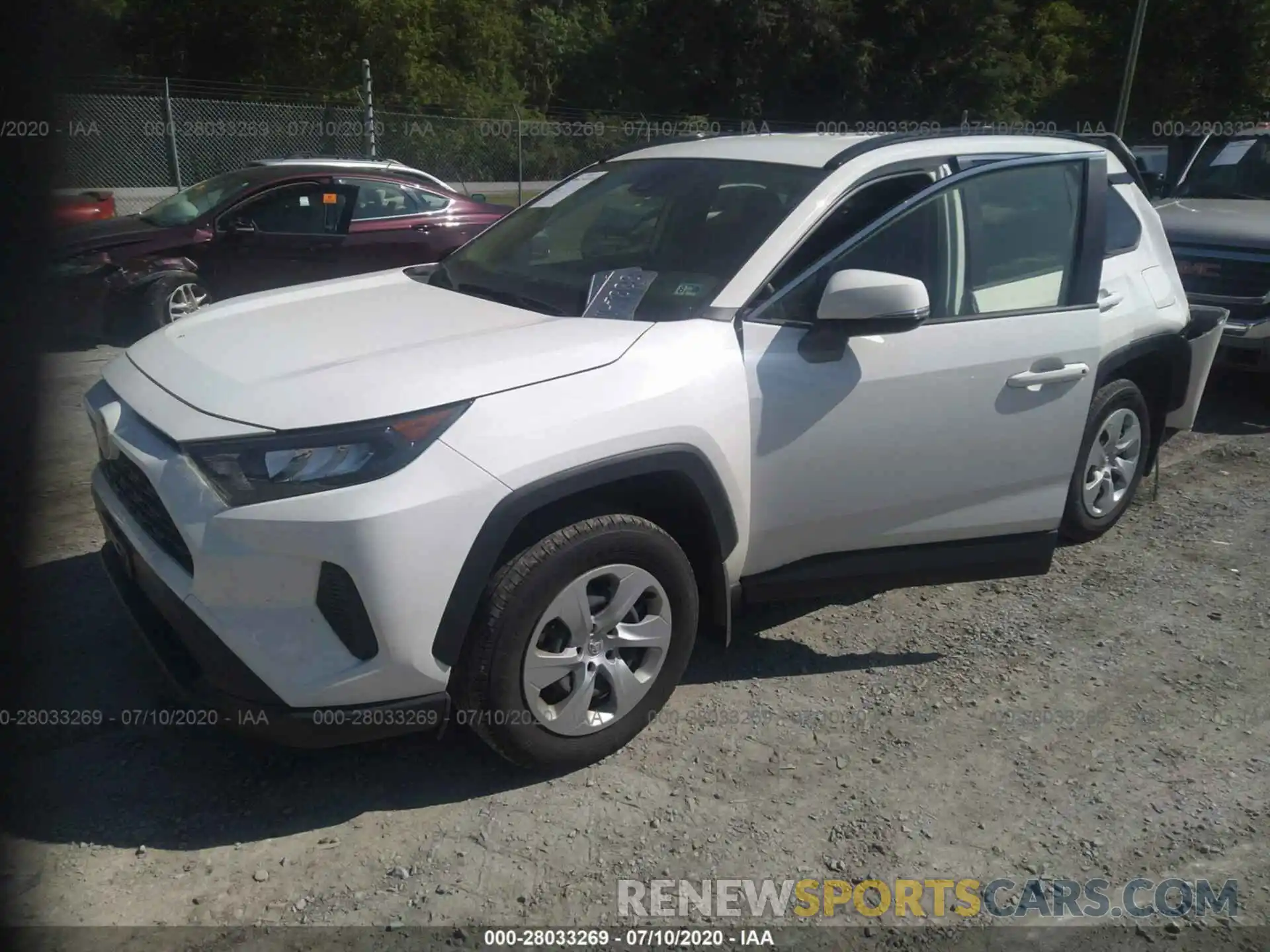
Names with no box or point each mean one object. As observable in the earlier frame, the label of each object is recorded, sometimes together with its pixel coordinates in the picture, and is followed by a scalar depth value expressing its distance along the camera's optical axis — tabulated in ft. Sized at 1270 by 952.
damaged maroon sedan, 29.50
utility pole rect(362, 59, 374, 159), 59.31
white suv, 9.44
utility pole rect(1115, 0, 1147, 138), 91.81
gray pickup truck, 24.73
